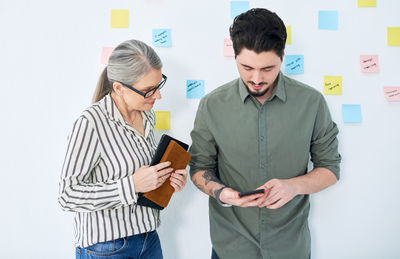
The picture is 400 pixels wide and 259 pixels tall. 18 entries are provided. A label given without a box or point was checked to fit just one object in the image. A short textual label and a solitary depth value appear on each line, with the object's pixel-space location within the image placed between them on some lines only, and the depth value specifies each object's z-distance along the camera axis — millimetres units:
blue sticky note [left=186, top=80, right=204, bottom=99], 1337
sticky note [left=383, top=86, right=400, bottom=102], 1325
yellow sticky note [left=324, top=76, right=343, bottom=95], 1317
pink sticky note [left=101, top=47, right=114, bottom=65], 1344
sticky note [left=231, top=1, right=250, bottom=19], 1287
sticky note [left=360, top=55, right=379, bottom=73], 1312
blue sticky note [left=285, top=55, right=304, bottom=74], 1312
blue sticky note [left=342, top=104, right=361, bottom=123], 1334
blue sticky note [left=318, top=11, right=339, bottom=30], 1293
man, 1076
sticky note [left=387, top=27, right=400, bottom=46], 1304
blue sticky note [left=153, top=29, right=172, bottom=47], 1317
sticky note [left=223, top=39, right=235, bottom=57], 1311
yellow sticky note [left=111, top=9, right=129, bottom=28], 1323
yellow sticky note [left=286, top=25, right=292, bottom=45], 1297
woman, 915
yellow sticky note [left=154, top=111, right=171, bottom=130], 1359
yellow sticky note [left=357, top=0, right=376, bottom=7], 1296
